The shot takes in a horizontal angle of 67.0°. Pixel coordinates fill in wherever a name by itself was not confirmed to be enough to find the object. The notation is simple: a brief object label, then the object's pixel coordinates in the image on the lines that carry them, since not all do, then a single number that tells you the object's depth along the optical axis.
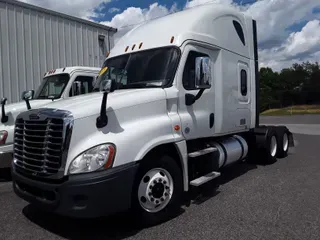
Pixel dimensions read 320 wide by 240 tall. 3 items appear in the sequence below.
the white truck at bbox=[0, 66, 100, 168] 5.00
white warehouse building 6.66
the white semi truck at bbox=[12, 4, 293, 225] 2.75
